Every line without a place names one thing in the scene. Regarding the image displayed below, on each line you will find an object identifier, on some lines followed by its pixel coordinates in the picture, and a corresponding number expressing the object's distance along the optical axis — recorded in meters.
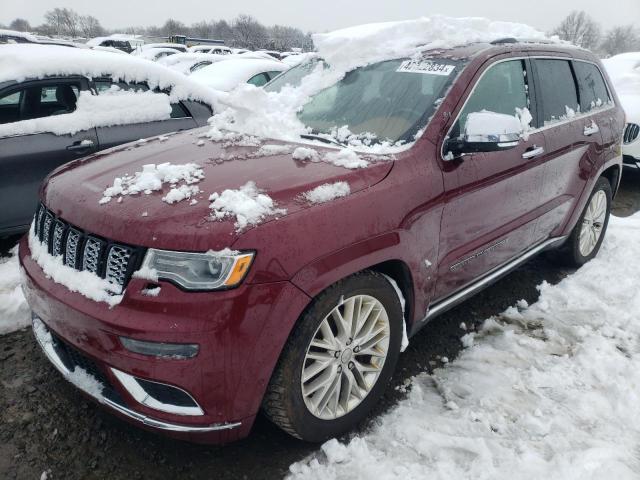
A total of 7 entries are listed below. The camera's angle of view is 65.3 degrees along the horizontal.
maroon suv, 1.78
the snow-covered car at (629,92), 6.41
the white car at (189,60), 14.36
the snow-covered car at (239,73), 8.41
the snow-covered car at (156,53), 21.85
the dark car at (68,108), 3.81
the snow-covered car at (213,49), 26.28
